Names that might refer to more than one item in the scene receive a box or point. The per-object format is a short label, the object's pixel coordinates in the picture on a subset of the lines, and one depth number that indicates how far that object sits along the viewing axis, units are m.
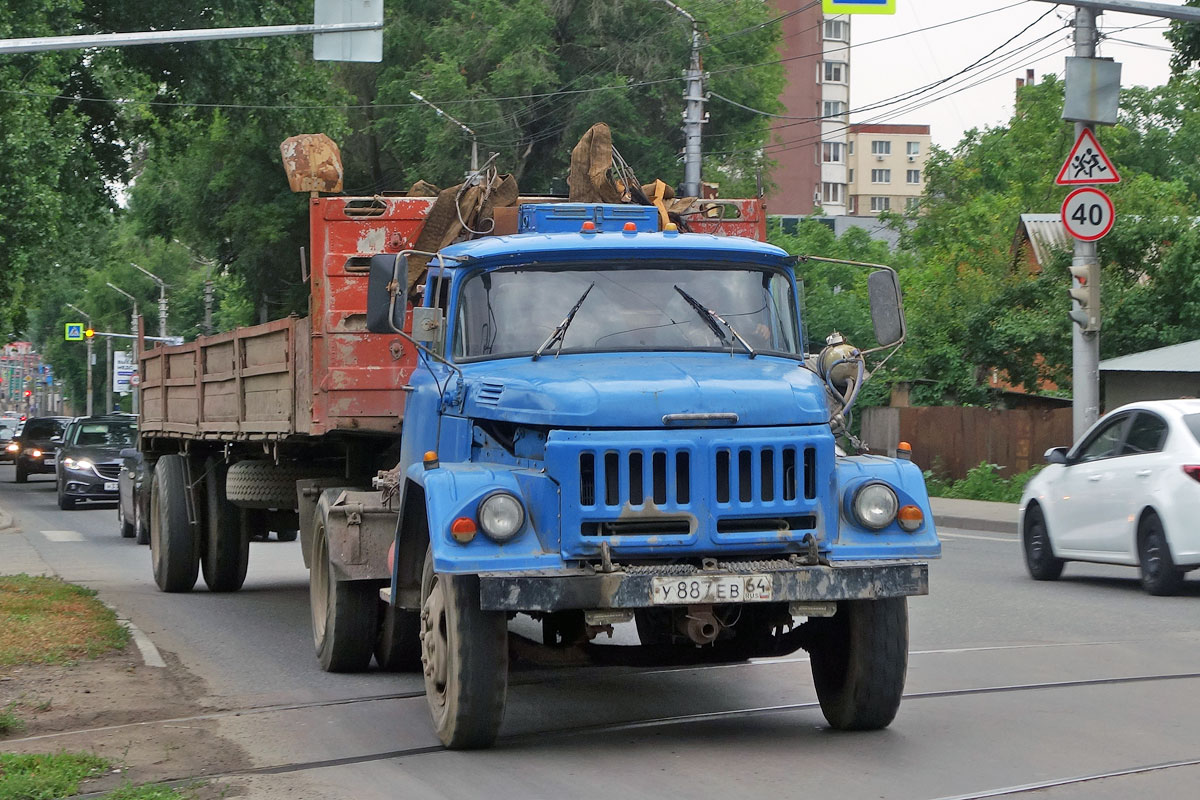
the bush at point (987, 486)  28.17
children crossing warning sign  20.66
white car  13.55
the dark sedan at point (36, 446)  45.06
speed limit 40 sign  20.84
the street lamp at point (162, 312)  78.50
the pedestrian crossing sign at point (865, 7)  17.86
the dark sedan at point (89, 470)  32.06
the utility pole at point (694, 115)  29.92
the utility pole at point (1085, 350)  21.33
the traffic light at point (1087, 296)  21.31
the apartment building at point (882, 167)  149.50
